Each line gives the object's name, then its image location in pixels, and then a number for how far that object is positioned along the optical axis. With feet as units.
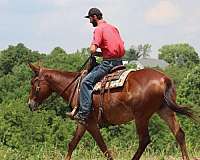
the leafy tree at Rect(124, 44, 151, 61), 491.72
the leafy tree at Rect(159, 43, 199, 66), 462.43
